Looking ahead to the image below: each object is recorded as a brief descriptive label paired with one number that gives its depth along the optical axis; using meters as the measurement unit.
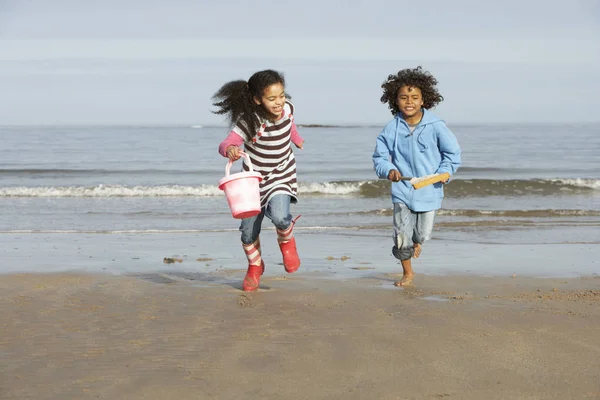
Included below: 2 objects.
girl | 5.65
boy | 6.14
